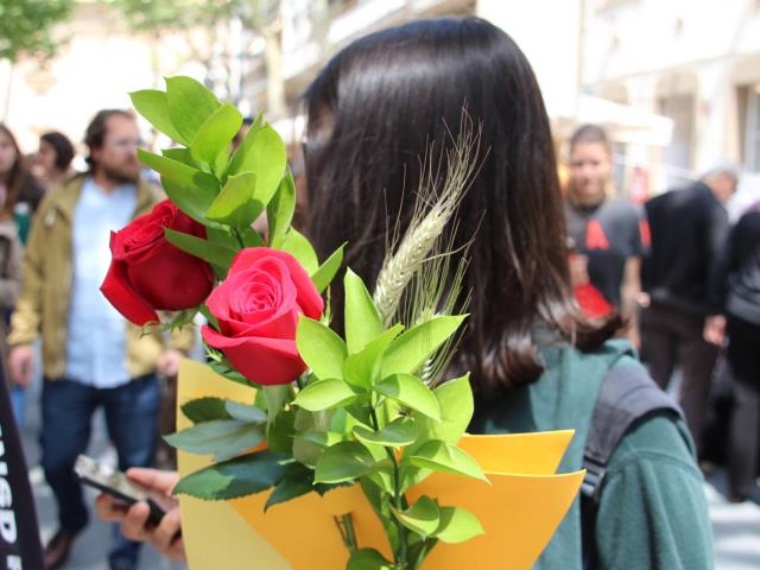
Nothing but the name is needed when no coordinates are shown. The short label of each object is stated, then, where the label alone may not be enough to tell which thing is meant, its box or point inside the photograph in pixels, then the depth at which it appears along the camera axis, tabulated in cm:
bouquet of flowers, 77
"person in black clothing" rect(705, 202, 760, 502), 445
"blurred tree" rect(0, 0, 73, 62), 1197
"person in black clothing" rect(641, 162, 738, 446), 505
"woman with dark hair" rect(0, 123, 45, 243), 441
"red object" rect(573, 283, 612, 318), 229
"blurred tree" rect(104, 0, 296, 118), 1670
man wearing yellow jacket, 338
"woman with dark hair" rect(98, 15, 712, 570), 117
